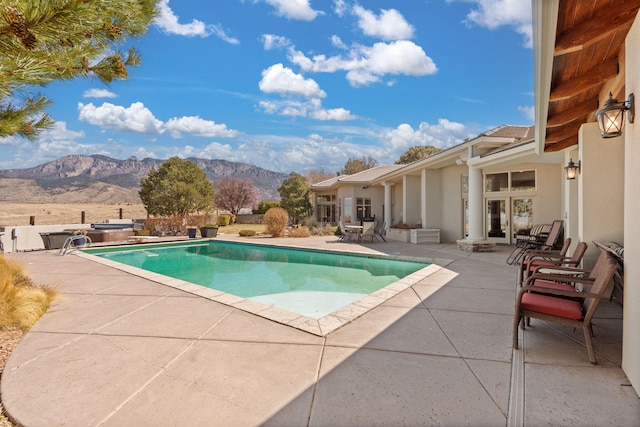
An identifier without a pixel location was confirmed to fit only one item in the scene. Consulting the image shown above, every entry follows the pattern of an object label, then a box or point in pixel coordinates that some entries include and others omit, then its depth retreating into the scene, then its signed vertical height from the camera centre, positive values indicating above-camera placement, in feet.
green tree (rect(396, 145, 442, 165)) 131.13 +23.79
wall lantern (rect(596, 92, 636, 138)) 11.00 +3.22
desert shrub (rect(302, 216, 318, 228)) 81.25 -2.52
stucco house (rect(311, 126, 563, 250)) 36.59 +2.81
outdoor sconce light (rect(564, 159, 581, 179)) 23.03 +2.79
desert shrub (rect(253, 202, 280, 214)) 114.73 +2.34
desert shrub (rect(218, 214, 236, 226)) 94.21 -2.01
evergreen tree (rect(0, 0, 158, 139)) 8.82 +5.56
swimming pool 21.12 -5.89
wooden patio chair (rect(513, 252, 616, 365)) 9.55 -3.18
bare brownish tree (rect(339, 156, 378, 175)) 157.07 +23.20
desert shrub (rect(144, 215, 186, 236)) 65.26 -2.26
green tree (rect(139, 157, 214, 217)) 69.26 +4.90
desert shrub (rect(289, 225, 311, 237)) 61.00 -4.01
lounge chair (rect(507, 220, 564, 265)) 27.32 -3.20
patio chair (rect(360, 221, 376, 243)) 49.80 -2.84
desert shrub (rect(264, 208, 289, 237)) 61.16 -1.92
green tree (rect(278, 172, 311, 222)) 83.20 +4.67
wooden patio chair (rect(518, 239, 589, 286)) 16.12 -2.79
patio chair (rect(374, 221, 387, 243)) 51.90 -3.65
